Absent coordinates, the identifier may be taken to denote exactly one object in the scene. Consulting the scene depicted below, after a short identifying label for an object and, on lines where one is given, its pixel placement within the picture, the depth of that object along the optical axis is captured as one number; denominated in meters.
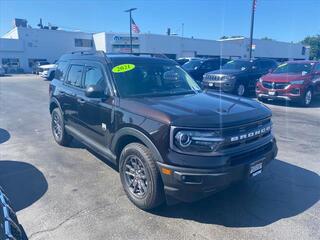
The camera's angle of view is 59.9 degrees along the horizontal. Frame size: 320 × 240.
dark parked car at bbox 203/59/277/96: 12.84
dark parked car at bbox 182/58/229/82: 16.55
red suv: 10.60
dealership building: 42.81
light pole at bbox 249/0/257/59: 20.11
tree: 79.38
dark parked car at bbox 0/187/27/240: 1.74
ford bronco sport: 2.99
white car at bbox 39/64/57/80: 23.27
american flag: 32.50
